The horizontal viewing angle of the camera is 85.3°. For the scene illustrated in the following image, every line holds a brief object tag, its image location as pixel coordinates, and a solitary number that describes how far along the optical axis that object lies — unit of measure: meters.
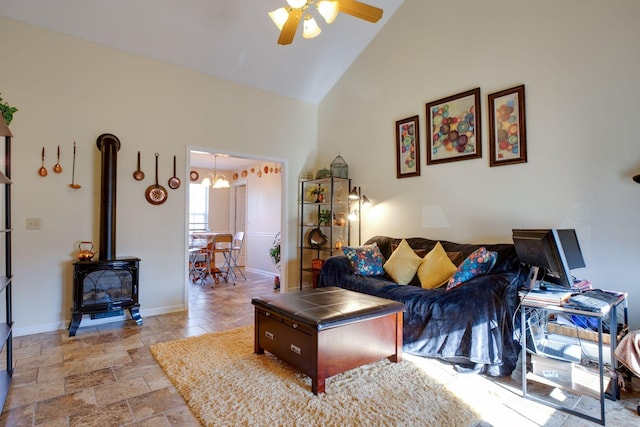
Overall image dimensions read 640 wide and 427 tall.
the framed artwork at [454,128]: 3.58
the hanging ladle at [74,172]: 3.60
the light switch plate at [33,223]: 3.39
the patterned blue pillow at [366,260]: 3.79
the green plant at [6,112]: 2.04
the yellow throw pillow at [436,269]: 3.26
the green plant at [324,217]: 5.15
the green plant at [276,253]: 6.00
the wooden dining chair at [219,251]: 5.88
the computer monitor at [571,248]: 2.57
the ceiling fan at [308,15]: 2.50
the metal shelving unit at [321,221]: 5.03
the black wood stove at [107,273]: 3.39
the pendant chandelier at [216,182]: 6.69
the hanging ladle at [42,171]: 3.42
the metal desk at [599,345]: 1.96
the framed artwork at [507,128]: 3.23
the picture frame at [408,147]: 4.14
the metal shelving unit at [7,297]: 2.11
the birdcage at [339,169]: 5.03
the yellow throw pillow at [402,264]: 3.54
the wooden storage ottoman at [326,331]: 2.24
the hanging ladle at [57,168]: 3.50
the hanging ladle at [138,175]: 3.94
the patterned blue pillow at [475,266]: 2.92
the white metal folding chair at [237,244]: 6.60
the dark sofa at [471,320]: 2.48
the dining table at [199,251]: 6.18
